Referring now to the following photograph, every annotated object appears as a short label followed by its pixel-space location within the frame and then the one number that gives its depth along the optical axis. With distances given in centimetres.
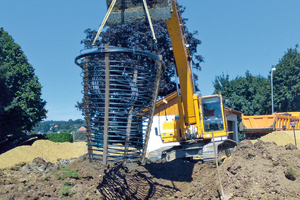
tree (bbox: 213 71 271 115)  3409
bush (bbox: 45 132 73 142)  3036
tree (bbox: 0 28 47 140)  2452
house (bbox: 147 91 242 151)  2078
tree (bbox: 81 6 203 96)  2227
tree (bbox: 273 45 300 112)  3164
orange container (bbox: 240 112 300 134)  1853
